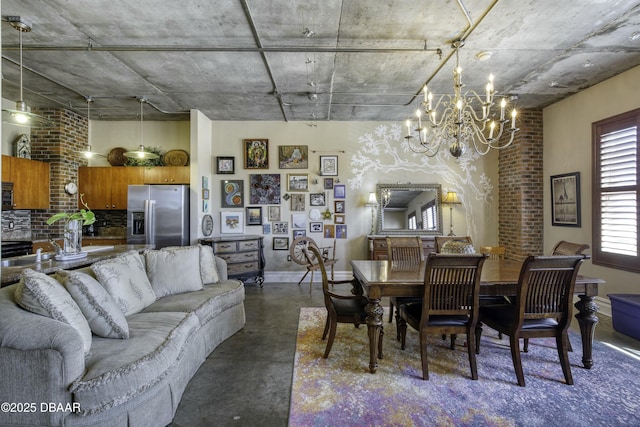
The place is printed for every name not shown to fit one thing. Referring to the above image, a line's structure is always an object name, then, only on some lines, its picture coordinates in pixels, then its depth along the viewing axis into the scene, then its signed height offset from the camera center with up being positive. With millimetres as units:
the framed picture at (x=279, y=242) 5797 -568
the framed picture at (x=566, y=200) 4395 +203
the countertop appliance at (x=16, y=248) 4032 -502
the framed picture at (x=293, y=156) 5742 +1068
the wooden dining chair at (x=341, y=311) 2637 -876
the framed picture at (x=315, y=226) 5789 -279
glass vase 2994 -258
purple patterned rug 1921 -1295
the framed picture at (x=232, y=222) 5754 -186
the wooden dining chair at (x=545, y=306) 2244 -704
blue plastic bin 3012 -1026
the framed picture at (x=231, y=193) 5750 +364
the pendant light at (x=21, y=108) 2676 +936
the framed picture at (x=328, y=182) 5766 +569
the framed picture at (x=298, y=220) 5785 -146
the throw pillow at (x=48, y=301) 1721 -518
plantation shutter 3572 +271
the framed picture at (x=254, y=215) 5773 -52
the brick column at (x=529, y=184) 5109 +489
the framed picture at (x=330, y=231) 5773 -354
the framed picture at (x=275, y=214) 5789 -32
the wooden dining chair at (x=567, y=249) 2770 -345
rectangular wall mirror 5723 +69
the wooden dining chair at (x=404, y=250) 3621 -452
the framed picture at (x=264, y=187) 5754 +480
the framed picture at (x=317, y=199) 5773 +255
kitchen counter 2258 -458
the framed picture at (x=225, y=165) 5730 +894
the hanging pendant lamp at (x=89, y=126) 4543 +1604
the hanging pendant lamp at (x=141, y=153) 4496 +892
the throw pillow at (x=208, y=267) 3342 -619
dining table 2432 -645
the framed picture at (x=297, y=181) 5754 +596
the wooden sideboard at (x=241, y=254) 4965 -700
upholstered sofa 1545 -828
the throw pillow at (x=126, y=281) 2352 -575
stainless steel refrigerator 4961 -33
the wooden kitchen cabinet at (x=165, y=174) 5387 +678
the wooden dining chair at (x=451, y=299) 2291 -670
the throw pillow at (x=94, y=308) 1953 -622
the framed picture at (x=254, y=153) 5738 +1122
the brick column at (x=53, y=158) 4988 +890
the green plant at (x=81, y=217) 3018 -52
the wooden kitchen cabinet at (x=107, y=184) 5344 +493
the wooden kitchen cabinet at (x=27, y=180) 4371 +477
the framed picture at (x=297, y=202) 5777 +188
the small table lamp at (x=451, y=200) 5559 +234
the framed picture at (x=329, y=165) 5746 +899
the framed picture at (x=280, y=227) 5793 -280
